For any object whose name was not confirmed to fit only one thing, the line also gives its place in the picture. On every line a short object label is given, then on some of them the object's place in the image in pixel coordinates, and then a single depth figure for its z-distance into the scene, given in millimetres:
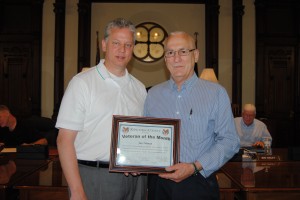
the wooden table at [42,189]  2379
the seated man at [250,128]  4969
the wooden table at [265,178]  2330
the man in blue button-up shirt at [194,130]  1822
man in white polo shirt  1781
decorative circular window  8430
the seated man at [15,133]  4531
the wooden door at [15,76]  8156
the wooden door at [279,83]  8250
